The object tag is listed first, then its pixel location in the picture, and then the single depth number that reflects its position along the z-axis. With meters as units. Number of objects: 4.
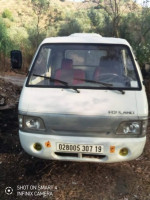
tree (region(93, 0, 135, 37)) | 8.80
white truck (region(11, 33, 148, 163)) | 2.69
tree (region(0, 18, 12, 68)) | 10.91
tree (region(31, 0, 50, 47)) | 14.17
